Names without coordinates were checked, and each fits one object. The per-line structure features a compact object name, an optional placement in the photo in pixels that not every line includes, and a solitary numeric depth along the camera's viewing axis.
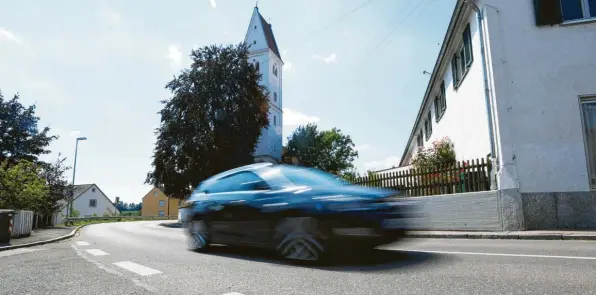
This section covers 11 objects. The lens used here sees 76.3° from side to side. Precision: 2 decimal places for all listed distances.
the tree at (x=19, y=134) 29.86
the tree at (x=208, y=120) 29.11
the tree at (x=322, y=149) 64.76
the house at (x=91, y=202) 73.25
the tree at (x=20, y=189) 16.75
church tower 65.40
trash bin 10.84
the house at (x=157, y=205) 78.06
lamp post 31.25
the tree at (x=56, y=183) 24.21
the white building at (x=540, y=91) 9.77
